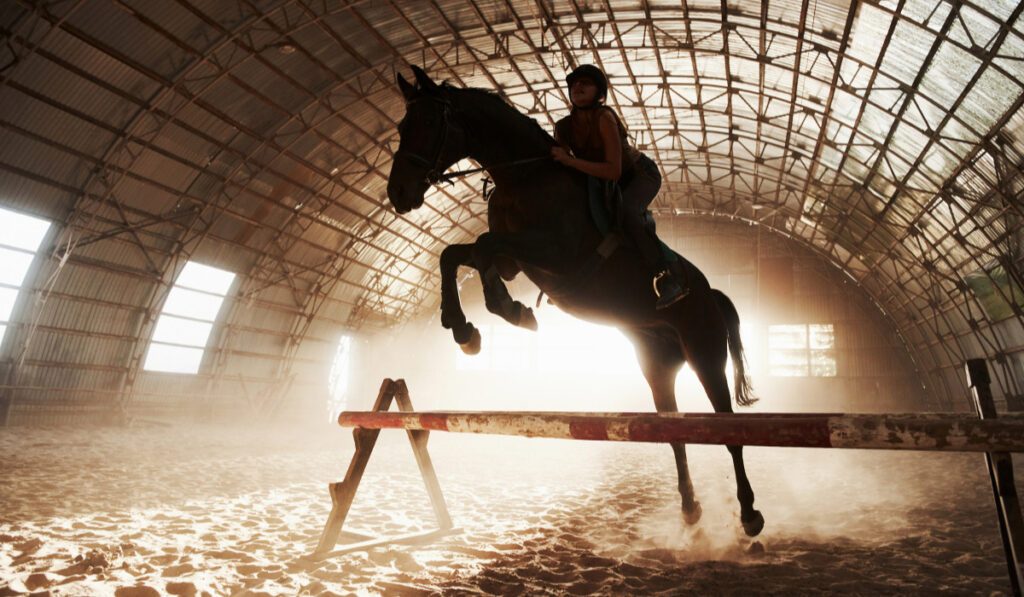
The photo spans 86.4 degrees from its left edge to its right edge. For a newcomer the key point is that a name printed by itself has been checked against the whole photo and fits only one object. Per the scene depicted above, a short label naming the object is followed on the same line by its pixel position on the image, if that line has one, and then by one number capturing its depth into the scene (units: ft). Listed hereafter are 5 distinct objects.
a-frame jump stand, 15.74
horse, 12.88
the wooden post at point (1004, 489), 7.86
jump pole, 6.81
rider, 13.84
